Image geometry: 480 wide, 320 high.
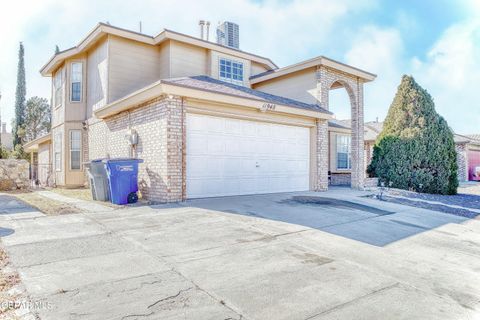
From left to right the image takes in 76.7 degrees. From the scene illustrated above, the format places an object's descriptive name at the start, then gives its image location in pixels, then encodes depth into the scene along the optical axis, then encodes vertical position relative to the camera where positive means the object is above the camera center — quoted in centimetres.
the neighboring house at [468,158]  2395 +45
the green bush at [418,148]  1383 +70
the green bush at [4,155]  1943 +61
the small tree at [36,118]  3184 +491
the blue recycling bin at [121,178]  796 -40
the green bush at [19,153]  2576 +88
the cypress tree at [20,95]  2933 +668
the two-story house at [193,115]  844 +165
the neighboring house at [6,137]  4330 +396
